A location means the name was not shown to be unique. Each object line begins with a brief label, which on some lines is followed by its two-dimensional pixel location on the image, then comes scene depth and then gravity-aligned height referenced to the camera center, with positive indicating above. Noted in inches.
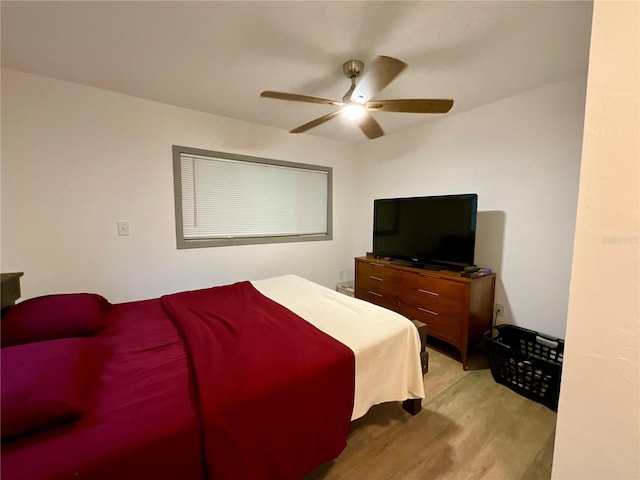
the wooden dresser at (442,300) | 85.4 -28.2
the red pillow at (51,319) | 46.8 -19.9
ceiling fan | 54.9 +30.3
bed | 30.2 -25.6
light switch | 92.4 -3.9
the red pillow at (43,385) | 29.5 -21.2
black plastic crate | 68.6 -40.3
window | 105.3 +9.0
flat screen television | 91.2 -3.5
